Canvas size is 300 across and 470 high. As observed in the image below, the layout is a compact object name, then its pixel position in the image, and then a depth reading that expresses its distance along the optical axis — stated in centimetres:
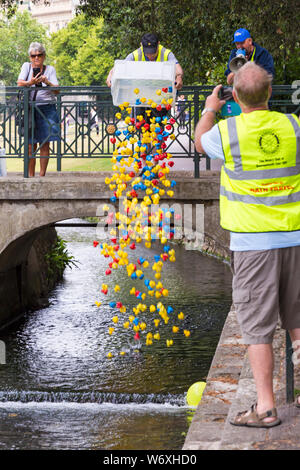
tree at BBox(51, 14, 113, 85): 5359
